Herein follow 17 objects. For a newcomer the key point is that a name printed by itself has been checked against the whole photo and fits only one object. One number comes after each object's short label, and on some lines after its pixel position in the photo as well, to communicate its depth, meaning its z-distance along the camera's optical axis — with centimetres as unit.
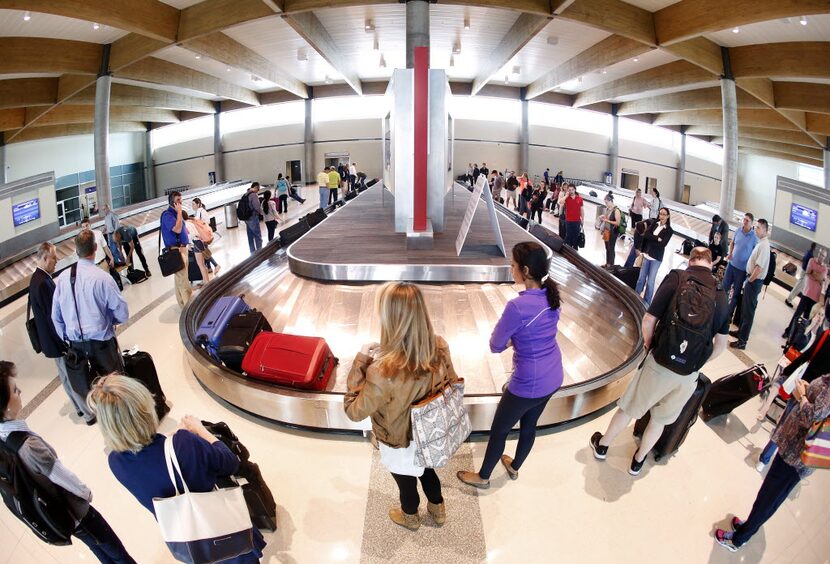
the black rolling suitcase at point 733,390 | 416
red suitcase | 420
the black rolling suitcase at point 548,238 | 923
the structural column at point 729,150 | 1509
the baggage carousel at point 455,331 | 413
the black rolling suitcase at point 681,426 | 352
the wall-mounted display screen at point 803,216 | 817
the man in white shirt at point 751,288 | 585
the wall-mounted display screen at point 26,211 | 926
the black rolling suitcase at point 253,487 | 283
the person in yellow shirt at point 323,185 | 1672
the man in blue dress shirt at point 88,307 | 383
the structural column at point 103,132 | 1499
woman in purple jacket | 269
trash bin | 1512
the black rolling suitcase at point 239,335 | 454
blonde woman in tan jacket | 216
